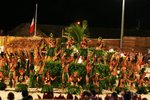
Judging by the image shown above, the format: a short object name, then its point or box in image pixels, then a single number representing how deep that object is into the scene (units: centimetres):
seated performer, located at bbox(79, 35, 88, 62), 2553
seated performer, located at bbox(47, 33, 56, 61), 2491
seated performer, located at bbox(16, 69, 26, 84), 2477
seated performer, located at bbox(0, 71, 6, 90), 2370
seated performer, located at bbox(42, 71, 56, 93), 2350
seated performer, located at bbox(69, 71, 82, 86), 2400
